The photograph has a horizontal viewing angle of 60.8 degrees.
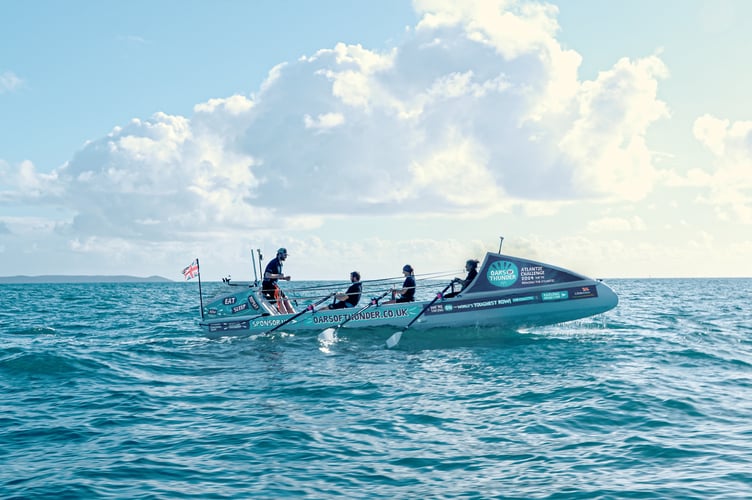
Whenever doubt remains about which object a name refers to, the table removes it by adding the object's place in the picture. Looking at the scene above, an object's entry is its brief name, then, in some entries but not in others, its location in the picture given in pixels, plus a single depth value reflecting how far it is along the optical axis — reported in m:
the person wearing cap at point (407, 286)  19.67
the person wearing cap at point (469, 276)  18.92
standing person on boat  20.20
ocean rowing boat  17.97
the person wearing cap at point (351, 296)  20.11
